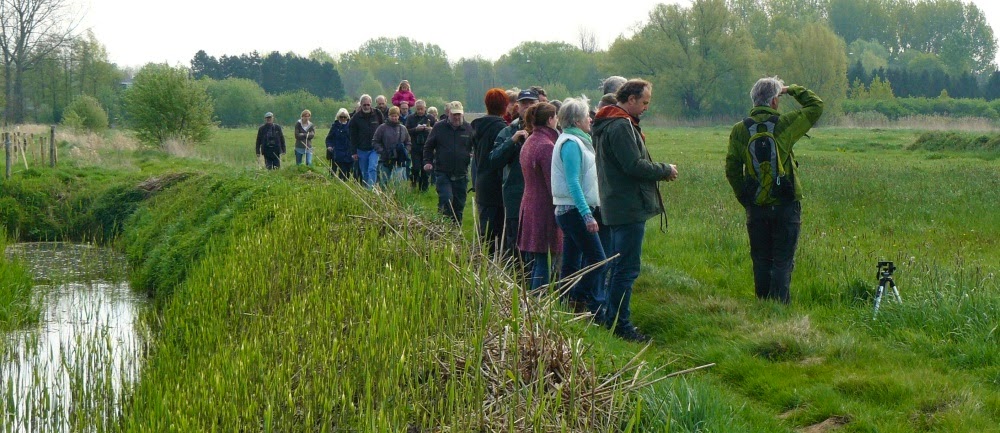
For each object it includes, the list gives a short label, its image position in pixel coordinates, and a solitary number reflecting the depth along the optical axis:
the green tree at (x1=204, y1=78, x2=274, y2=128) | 76.88
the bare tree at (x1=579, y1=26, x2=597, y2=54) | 130.00
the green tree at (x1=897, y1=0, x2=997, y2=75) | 113.62
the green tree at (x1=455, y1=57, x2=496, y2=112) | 120.49
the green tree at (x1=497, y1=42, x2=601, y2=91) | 115.38
